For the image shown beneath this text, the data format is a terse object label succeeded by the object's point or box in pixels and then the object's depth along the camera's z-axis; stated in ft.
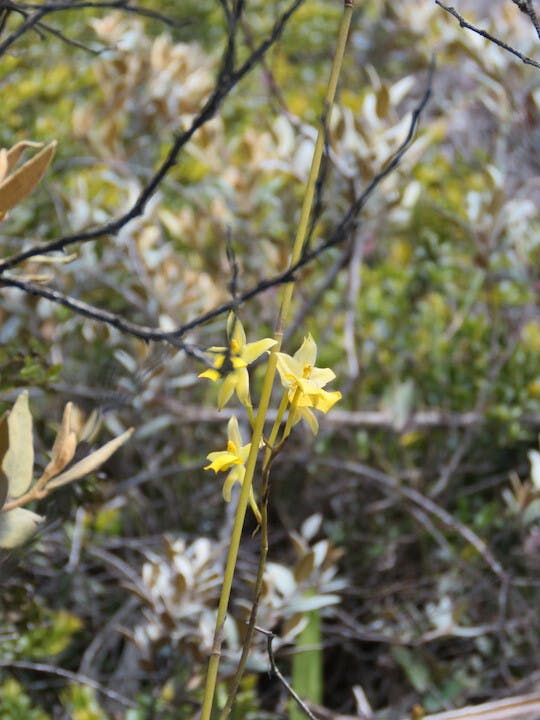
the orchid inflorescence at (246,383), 3.14
